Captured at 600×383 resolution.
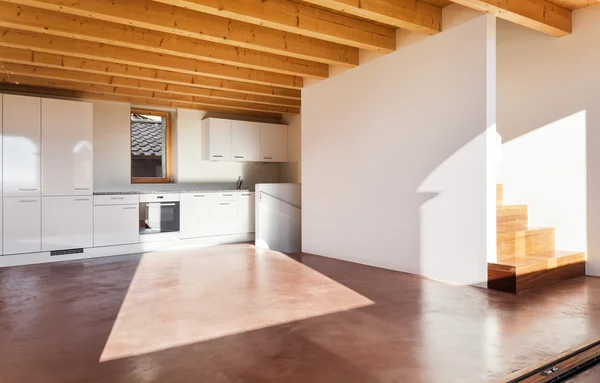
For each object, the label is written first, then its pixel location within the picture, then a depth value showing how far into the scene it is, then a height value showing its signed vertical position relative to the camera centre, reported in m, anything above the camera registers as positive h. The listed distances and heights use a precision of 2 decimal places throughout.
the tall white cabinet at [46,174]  5.38 +0.19
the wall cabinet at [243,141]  7.42 +0.86
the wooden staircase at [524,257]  3.64 -0.66
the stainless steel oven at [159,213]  6.38 -0.39
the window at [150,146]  7.12 +0.72
